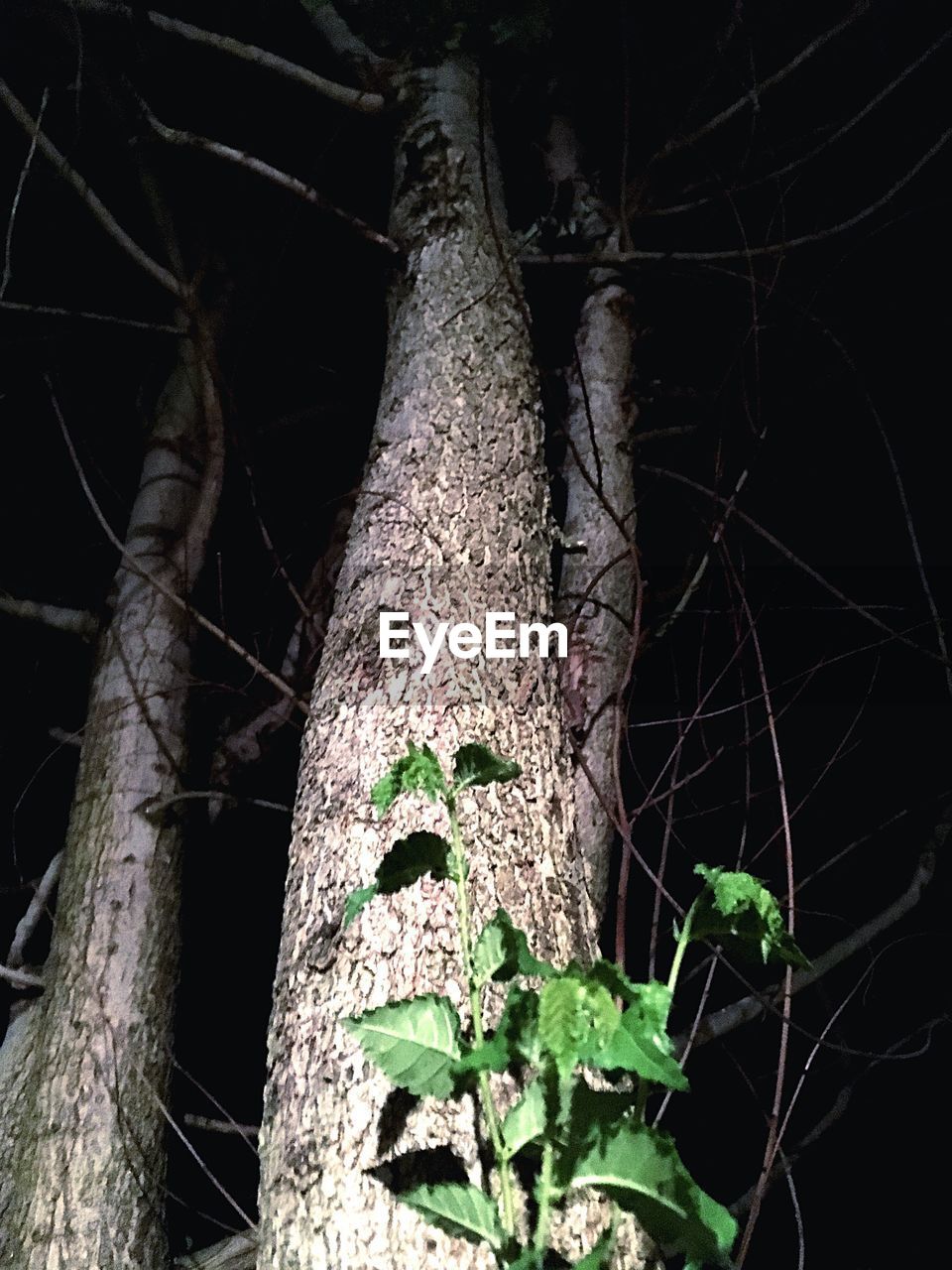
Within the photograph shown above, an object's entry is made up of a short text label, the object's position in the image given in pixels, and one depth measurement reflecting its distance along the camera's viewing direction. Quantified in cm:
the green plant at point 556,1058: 56
